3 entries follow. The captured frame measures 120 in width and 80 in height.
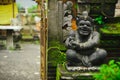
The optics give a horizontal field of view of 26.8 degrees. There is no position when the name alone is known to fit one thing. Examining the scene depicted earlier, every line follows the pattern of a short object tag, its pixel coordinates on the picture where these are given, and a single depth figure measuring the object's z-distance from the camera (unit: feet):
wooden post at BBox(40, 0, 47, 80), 17.10
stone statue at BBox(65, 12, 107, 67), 15.16
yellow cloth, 44.10
